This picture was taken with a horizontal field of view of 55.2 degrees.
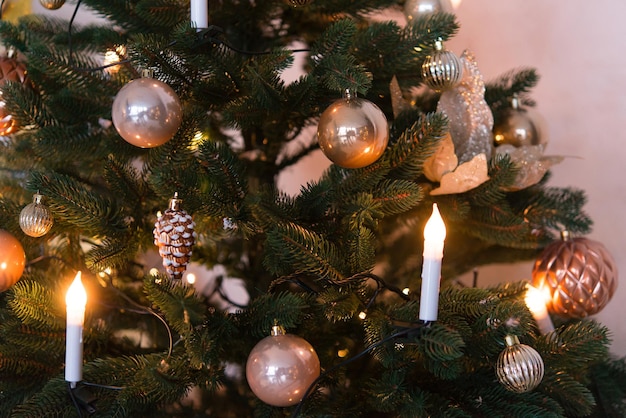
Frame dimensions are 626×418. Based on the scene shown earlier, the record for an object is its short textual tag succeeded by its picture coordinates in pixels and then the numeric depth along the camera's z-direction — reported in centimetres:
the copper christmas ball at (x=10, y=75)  72
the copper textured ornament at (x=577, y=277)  77
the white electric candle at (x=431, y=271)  48
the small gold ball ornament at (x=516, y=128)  83
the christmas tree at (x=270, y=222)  55
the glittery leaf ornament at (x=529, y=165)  74
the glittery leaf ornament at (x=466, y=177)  66
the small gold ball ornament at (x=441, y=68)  68
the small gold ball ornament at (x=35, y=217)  61
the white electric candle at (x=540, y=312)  74
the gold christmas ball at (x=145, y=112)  57
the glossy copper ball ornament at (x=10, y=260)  63
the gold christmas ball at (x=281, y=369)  55
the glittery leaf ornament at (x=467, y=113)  73
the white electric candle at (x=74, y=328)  52
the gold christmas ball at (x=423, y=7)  75
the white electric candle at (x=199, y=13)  58
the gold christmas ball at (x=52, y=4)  70
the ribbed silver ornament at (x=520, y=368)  51
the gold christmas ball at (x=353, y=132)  58
